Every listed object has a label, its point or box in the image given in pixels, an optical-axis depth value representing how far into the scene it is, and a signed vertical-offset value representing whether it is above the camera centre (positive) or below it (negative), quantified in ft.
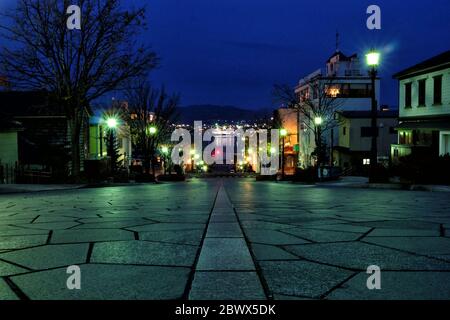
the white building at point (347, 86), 210.38 +31.49
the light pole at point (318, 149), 127.79 +1.91
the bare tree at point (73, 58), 87.92 +18.51
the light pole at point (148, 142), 149.89 +3.80
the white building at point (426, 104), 96.84 +11.55
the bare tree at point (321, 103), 135.33 +18.12
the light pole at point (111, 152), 129.49 +1.10
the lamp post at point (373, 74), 70.54 +12.35
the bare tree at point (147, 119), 158.92 +12.83
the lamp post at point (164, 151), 206.38 +2.12
